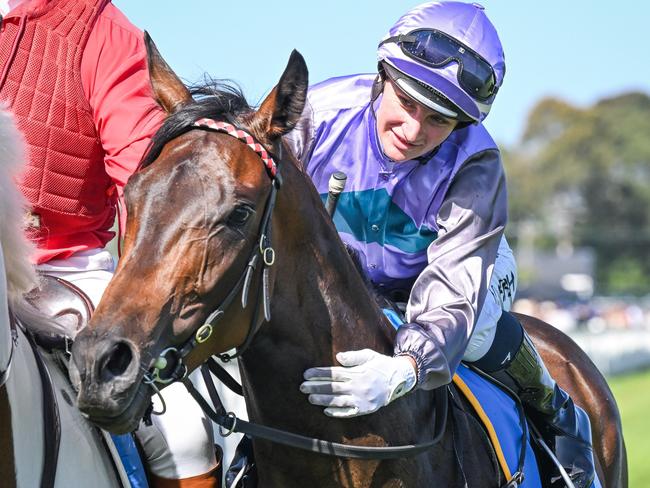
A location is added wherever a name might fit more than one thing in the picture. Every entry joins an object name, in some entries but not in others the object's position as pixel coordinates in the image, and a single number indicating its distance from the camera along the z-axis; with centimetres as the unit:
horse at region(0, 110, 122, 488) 669
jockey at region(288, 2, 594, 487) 741
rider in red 813
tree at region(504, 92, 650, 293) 16350
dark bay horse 600
